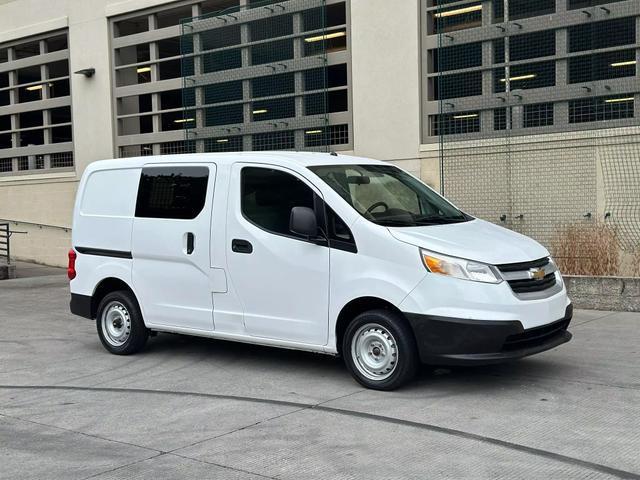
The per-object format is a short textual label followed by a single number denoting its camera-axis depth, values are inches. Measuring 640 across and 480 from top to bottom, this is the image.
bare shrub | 440.5
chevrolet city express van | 253.1
